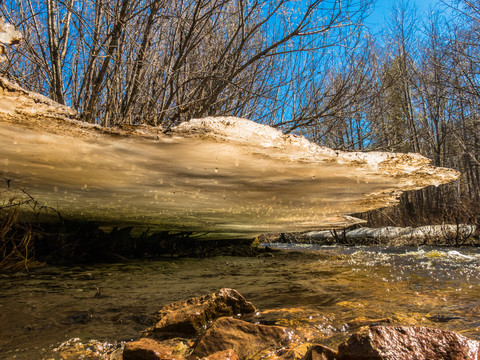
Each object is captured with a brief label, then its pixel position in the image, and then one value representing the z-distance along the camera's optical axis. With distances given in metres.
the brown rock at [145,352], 0.87
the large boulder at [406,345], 0.71
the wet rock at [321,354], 0.74
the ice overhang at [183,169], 1.38
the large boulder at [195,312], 1.11
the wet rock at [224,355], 0.81
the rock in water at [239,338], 0.90
